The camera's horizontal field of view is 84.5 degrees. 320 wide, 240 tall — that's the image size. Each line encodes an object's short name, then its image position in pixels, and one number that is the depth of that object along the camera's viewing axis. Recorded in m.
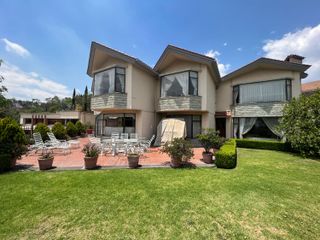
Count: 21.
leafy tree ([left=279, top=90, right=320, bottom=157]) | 11.34
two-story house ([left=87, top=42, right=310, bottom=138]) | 15.39
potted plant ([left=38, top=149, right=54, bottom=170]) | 8.09
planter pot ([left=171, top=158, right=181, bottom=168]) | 8.77
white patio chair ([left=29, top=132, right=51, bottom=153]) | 11.77
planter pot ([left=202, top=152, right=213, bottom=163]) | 9.63
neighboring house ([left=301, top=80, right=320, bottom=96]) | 19.20
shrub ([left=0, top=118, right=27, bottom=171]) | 8.04
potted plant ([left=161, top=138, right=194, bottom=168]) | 8.59
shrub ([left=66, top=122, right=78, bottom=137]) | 22.36
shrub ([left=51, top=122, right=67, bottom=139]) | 18.42
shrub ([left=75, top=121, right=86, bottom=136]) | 24.44
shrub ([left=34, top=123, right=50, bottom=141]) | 15.86
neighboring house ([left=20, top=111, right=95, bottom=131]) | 32.62
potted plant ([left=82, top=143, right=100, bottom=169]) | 8.35
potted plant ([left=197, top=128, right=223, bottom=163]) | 10.02
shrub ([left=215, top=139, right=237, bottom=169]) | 8.56
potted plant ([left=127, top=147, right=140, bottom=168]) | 8.58
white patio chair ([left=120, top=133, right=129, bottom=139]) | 15.25
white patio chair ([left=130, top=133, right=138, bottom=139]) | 15.59
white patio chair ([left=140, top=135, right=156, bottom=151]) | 12.93
